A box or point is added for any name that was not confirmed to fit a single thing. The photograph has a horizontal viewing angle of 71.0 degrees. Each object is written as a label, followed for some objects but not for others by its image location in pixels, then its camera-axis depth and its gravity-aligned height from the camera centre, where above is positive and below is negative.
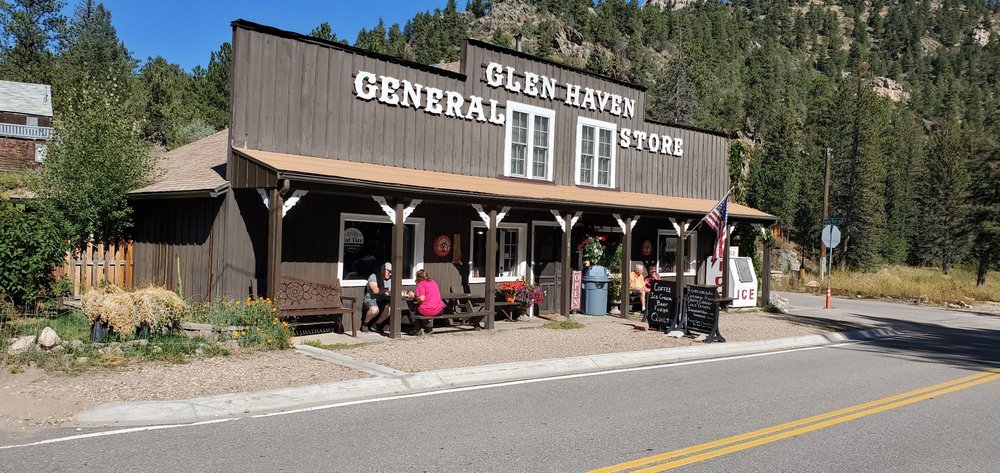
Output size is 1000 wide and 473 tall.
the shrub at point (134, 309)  10.20 -1.14
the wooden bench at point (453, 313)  13.87 -1.47
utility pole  36.84 +0.20
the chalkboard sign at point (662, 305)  15.59 -1.24
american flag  18.00 +0.89
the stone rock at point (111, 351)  9.69 -1.66
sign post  23.11 +0.67
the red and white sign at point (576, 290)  18.40 -1.15
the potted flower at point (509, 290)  16.58 -1.09
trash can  18.36 -1.09
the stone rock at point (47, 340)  9.65 -1.52
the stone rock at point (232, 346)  10.74 -1.71
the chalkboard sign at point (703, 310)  14.64 -1.27
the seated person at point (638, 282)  19.39 -0.93
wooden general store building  13.14 +1.43
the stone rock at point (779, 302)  22.76 -1.61
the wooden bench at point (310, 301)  12.62 -1.16
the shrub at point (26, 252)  12.18 -0.41
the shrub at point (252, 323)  11.23 -1.45
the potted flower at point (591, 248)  18.72 -0.03
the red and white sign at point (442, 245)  15.96 -0.06
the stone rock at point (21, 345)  9.40 -1.59
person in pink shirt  13.88 -1.09
